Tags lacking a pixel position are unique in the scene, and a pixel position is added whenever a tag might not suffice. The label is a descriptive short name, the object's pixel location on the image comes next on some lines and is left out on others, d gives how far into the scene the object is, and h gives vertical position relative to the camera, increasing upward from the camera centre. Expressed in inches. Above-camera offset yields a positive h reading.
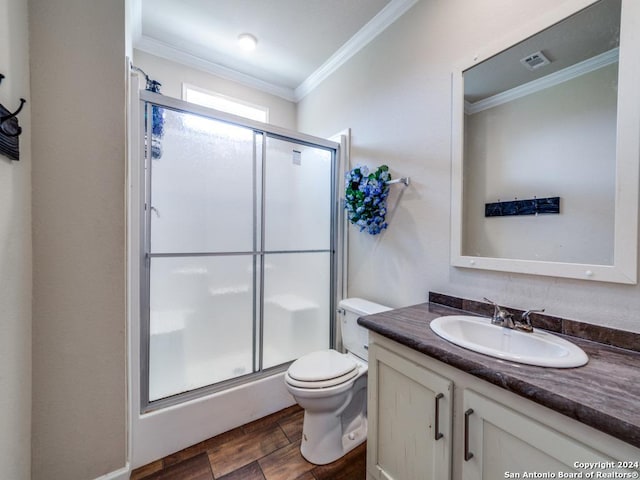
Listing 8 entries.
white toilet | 54.6 -35.1
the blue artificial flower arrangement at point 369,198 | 69.4 +10.8
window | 94.3 +51.2
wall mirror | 36.5 +15.4
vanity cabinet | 25.8 -23.4
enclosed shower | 59.2 -3.4
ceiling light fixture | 80.7 +61.2
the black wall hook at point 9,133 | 32.3 +13.0
